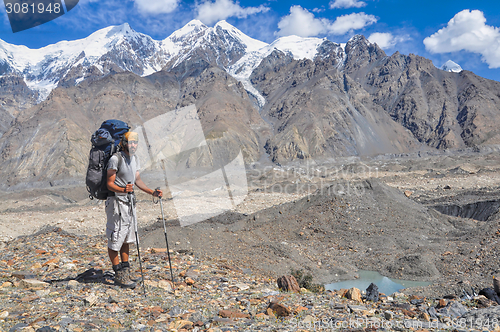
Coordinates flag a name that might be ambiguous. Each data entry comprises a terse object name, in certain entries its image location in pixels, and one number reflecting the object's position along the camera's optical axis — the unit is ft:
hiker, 15.35
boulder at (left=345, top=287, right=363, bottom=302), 18.93
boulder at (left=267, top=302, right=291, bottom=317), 14.34
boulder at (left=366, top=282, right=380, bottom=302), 19.58
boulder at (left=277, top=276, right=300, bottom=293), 20.39
